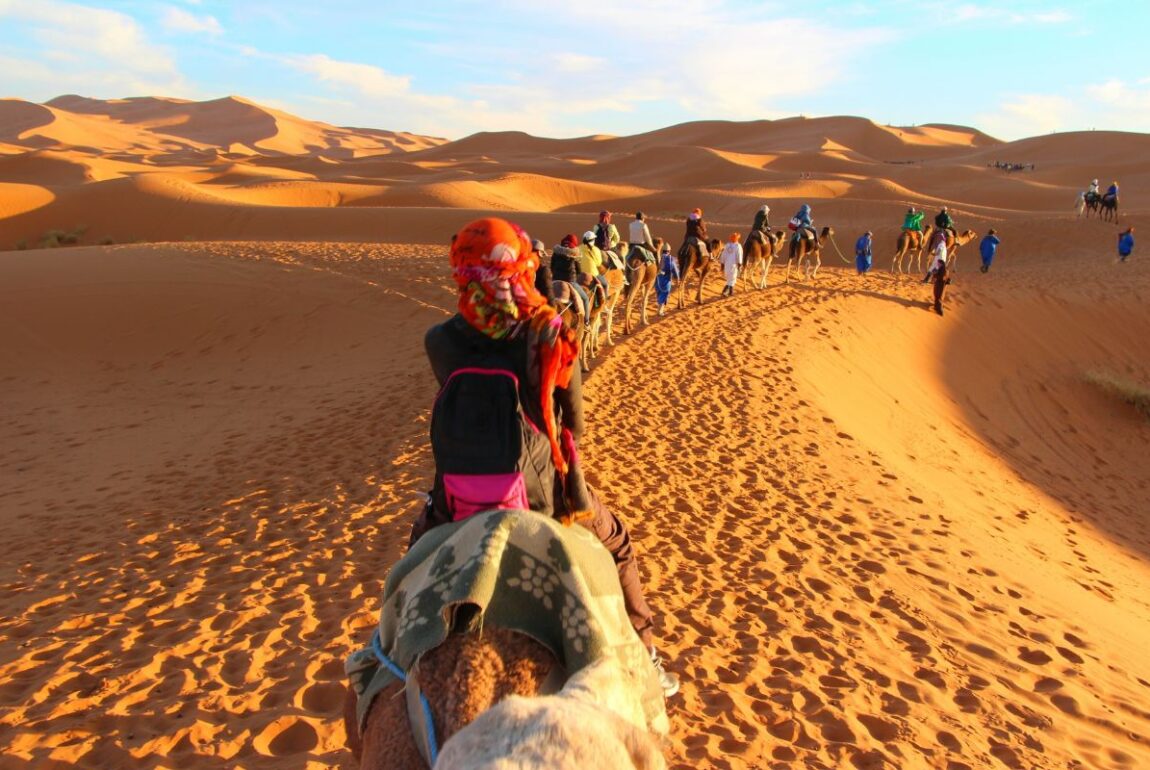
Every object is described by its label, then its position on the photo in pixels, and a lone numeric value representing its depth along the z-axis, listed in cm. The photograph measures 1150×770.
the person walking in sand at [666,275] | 1485
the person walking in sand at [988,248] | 2398
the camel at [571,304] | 859
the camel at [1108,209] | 2969
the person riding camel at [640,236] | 1452
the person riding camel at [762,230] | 1758
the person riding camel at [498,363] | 248
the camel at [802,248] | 1936
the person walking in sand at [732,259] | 1698
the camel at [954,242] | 2136
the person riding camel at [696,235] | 1535
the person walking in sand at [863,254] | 2188
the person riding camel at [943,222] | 2027
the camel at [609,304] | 1236
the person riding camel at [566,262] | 976
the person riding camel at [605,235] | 1263
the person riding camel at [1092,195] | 3059
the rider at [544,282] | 713
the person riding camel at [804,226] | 1906
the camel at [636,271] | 1399
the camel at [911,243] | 2188
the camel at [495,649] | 163
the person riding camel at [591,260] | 1118
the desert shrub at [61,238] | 3162
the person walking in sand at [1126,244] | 2445
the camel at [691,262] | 1532
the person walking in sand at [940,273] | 1794
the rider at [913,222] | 2200
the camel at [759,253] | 1764
